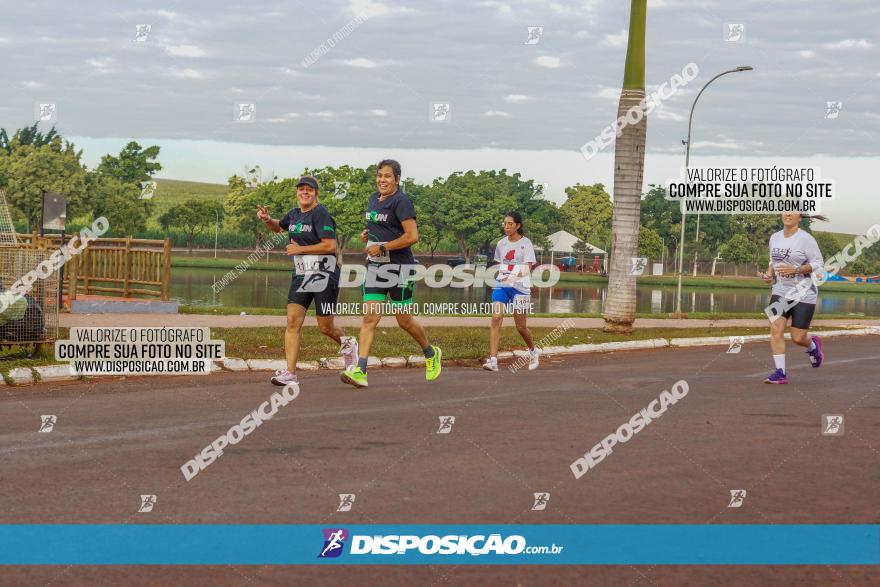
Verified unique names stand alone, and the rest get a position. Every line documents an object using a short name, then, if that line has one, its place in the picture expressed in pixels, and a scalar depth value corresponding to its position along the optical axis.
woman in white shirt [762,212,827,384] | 12.16
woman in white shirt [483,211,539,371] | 13.53
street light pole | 33.53
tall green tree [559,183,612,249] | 113.75
